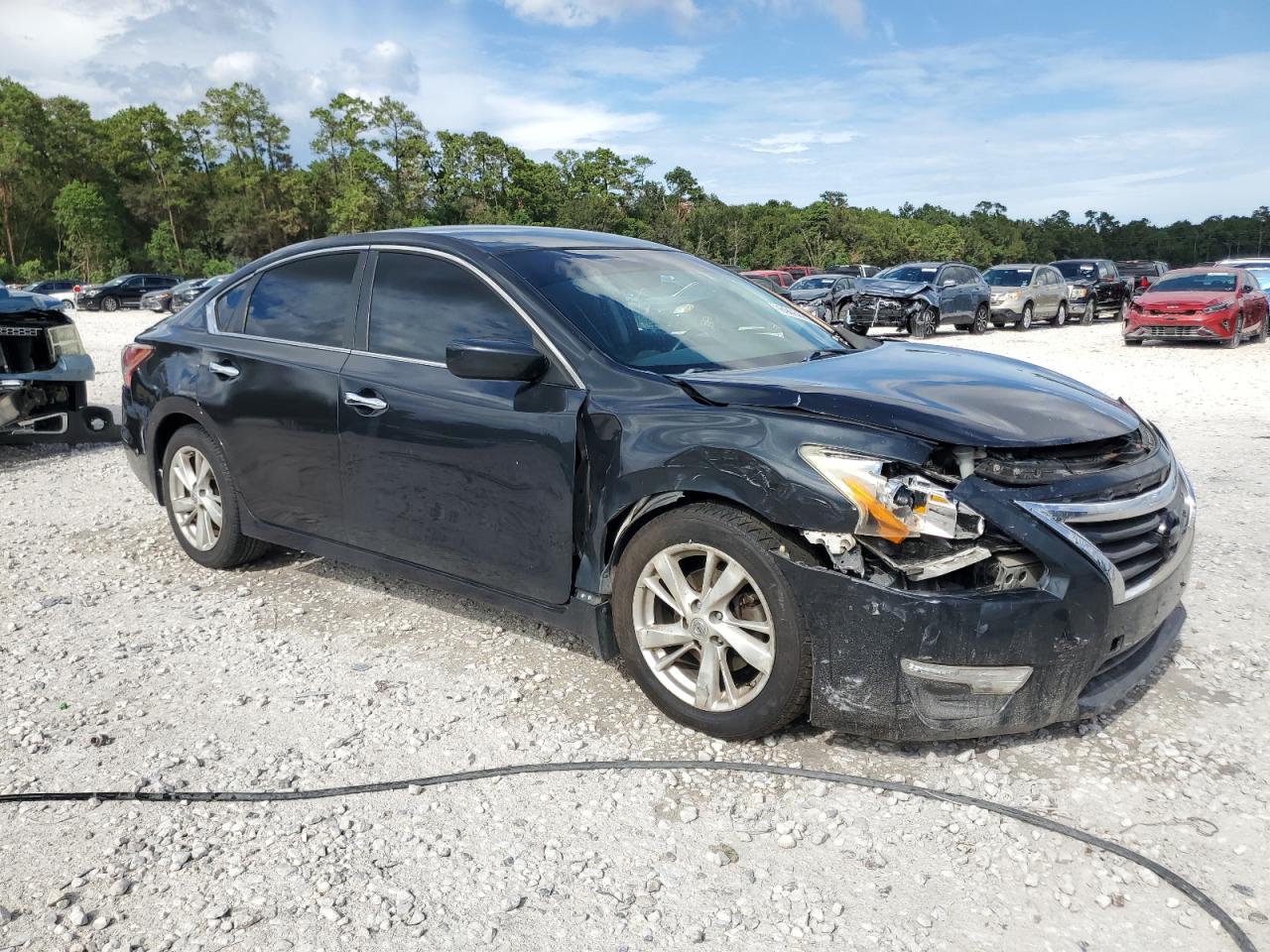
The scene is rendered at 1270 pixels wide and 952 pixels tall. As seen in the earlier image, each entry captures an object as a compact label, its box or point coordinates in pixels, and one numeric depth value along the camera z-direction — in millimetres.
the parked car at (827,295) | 23188
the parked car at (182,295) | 36656
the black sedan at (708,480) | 2891
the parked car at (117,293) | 40594
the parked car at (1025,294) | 24812
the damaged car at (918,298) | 21641
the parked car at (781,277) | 35062
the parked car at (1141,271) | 36050
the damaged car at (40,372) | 7781
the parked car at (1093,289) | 28092
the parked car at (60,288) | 42494
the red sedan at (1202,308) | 18625
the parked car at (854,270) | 41062
